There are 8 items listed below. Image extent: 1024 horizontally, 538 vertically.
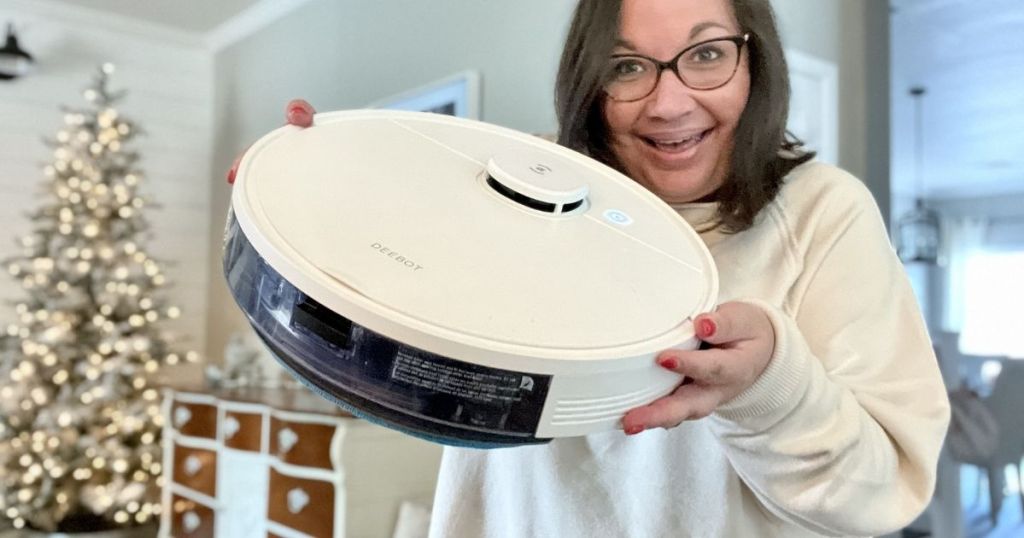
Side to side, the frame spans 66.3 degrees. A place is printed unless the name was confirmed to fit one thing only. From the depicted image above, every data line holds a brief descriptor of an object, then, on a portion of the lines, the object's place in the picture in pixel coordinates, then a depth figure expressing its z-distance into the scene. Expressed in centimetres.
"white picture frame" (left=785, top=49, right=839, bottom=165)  184
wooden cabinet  195
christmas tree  303
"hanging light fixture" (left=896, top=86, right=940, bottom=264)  245
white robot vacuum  41
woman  54
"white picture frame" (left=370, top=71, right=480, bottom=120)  242
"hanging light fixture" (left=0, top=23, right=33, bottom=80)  331
